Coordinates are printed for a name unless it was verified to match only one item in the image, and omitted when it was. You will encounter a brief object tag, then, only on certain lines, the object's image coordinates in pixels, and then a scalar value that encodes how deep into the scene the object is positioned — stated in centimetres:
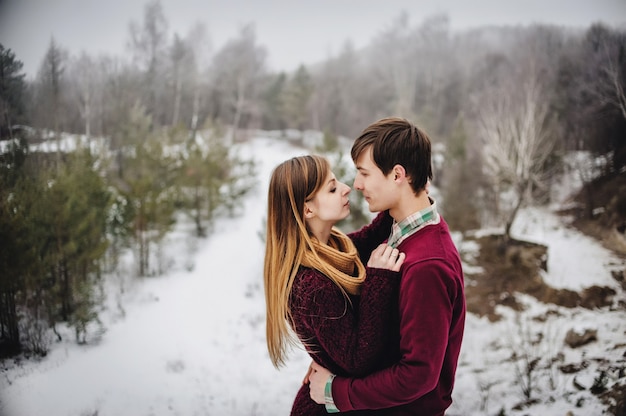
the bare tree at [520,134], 761
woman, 126
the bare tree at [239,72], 1184
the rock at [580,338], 432
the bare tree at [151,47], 612
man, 118
